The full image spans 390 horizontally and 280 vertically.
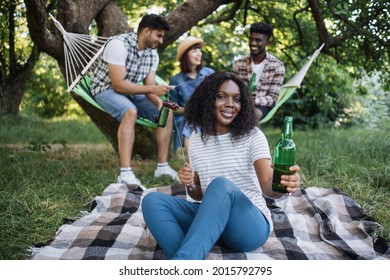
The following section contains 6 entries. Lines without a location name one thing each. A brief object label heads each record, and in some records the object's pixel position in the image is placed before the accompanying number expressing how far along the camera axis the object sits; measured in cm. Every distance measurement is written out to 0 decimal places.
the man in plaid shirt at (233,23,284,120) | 357
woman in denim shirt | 349
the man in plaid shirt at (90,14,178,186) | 317
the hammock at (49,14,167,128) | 319
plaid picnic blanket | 196
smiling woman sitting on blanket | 169
